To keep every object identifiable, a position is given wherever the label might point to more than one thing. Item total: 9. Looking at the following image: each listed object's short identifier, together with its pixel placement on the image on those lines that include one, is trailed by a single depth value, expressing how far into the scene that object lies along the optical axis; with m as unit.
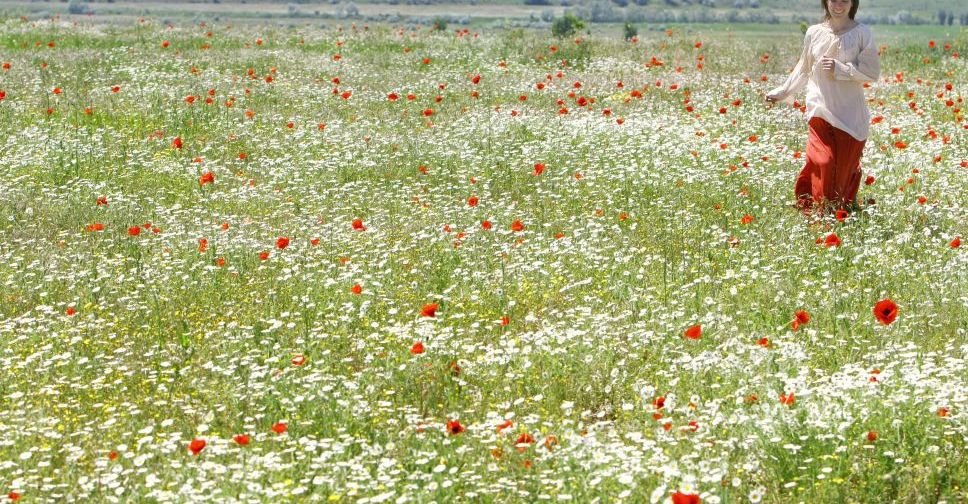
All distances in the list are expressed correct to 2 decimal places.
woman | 20.73
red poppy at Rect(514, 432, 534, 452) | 10.86
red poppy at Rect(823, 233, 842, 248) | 15.91
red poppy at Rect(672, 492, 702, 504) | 9.10
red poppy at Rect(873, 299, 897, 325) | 12.16
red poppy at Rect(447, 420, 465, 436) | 10.47
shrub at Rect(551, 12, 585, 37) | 48.87
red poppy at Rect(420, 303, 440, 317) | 13.23
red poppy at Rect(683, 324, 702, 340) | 12.45
